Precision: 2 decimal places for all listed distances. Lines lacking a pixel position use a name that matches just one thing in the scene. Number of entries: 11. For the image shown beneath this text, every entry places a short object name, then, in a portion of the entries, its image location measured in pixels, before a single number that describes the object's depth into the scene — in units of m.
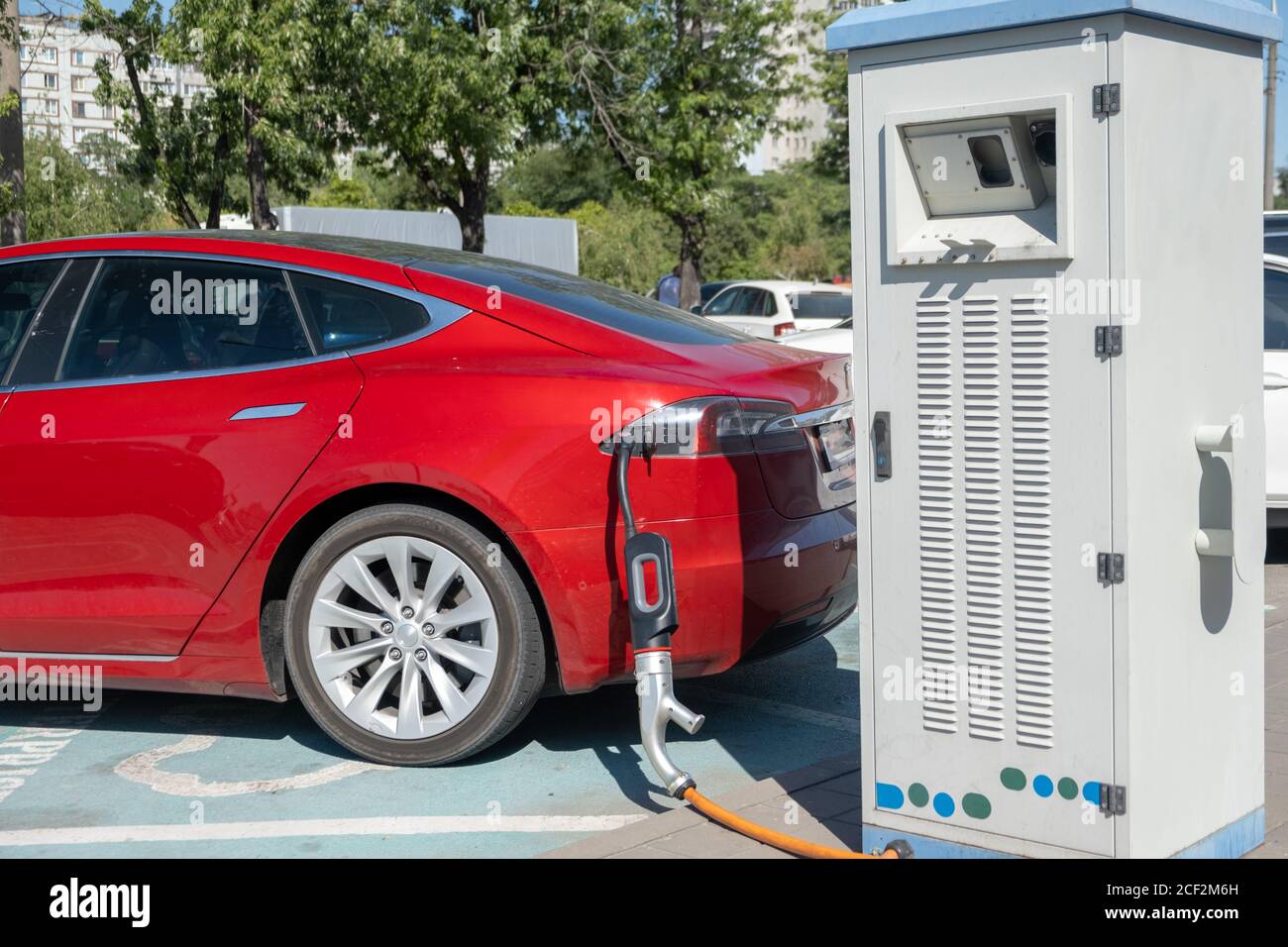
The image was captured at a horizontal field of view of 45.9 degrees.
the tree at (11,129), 13.19
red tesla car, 4.45
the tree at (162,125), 17.94
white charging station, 3.25
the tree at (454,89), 20.69
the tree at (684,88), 26.16
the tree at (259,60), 16.69
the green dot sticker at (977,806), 3.50
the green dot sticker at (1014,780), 3.44
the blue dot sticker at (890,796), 3.65
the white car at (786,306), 21.32
